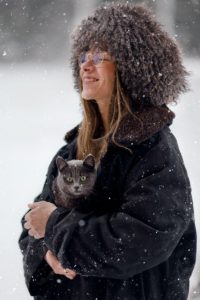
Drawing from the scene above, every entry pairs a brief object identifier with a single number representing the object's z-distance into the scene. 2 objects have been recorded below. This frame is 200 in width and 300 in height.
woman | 4.77
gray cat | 5.09
